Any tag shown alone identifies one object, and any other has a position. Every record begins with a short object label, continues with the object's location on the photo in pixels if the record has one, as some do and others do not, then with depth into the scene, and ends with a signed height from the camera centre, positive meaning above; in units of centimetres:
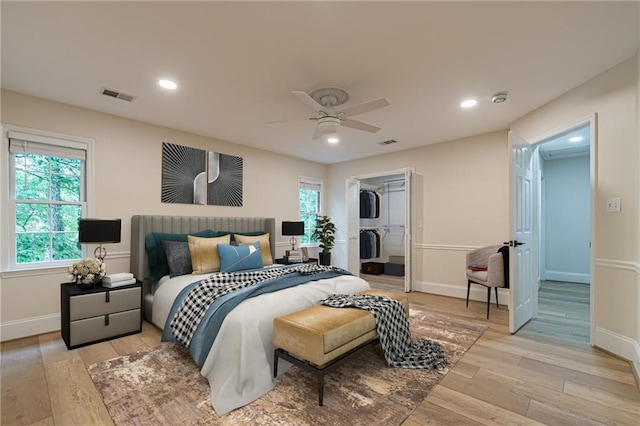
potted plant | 614 -52
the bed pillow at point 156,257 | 369 -57
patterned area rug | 185 -131
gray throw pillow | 354 -56
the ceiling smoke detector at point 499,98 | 315 +126
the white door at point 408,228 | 527 -29
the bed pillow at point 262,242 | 422 -43
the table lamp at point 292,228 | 532 -29
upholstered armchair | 372 -77
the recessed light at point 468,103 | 331 +127
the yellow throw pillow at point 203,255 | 358 -53
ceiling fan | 268 +98
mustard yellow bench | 199 -91
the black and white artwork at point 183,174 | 422 +57
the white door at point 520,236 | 329 -28
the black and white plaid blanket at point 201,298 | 250 -76
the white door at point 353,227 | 629 -33
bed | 207 -99
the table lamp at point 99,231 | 305 -20
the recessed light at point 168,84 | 286 +128
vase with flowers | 307 -64
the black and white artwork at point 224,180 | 472 +54
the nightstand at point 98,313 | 287 -105
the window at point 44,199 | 313 +15
